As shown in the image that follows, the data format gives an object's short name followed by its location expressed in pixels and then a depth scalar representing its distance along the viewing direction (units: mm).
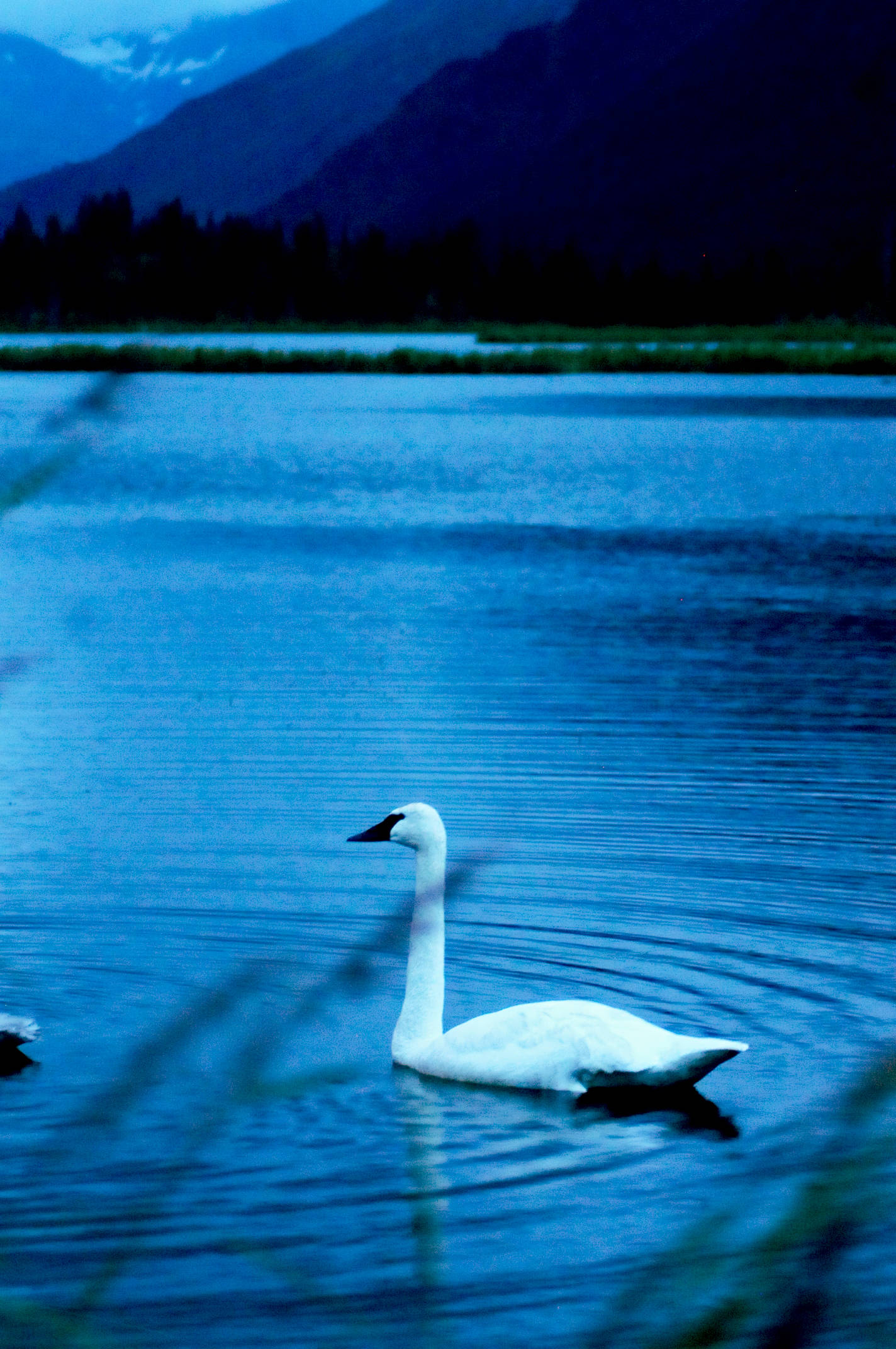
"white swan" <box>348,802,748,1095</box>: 12492
